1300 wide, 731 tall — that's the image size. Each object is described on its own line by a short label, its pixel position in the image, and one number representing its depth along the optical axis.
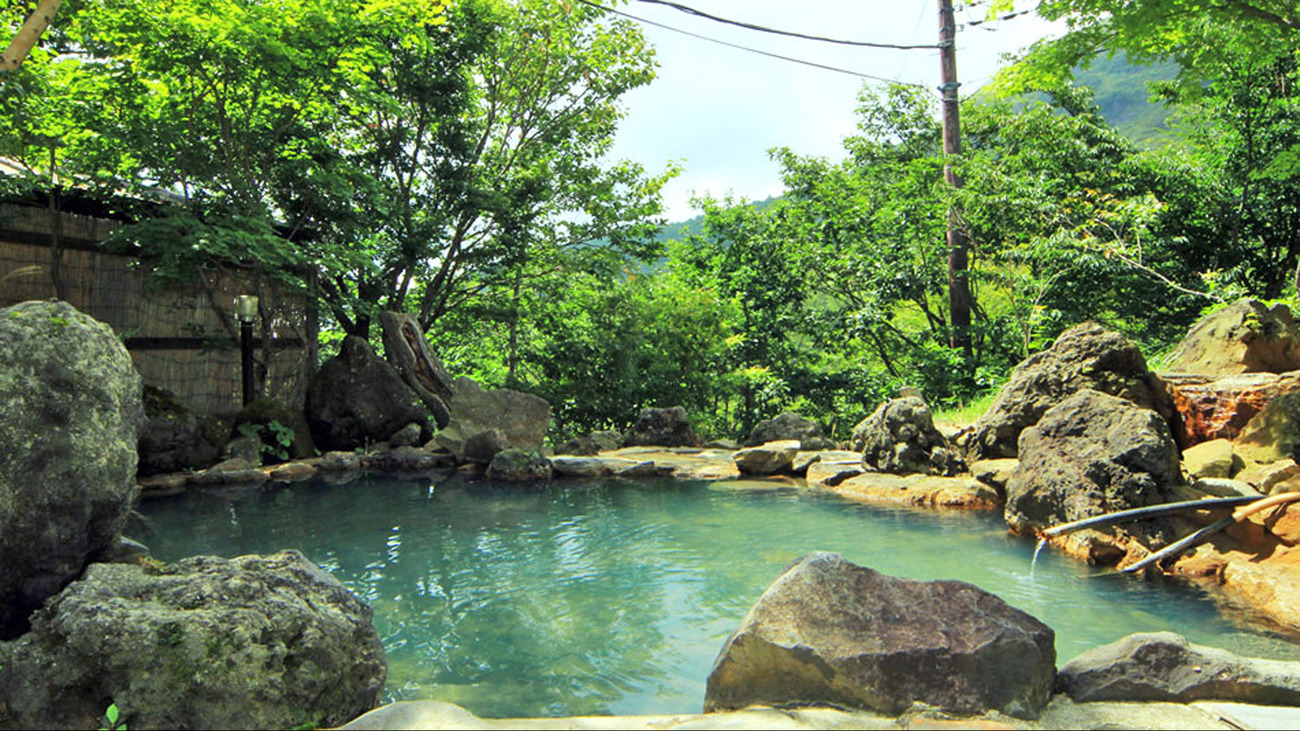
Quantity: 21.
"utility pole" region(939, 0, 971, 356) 12.84
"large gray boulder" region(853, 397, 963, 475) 9.15
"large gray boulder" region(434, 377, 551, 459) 11.47
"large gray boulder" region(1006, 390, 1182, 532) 5.79
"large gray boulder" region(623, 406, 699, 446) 13.34
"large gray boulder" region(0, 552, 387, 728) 2.84
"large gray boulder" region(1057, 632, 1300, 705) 2.79
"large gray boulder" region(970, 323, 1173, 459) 7.33
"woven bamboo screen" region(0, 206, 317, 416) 9.74
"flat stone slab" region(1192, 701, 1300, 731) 2.49
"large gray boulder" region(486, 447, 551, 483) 10.48
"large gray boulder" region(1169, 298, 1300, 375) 7.55
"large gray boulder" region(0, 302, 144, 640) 3.52
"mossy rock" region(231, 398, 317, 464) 10.61
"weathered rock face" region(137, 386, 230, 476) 9.20
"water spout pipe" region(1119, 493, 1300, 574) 4.13
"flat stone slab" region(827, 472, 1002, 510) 7.95
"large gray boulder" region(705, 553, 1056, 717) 2.74
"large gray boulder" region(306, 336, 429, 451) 11.76
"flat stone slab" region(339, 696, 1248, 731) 2.35
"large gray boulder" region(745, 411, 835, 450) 12.59
